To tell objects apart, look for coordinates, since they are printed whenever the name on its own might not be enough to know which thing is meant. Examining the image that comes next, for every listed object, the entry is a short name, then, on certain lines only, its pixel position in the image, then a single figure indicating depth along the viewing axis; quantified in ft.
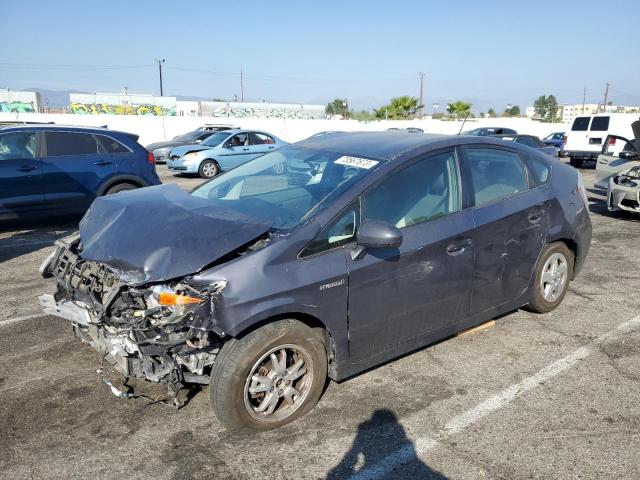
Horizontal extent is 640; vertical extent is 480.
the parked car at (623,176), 29.71
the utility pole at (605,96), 274.57
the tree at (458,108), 165.99
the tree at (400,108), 157.58
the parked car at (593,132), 64.34
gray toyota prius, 9.48
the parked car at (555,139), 97.14
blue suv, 25.72
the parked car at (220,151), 53.27
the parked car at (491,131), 74.26
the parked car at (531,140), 48.45
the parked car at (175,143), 66.18
